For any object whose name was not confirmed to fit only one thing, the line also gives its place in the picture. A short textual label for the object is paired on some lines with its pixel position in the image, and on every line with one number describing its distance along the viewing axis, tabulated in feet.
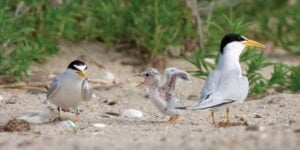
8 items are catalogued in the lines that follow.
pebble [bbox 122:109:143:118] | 50.07
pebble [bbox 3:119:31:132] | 43.65
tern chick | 47.14
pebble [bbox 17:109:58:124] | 46.55
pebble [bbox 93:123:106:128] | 45.67
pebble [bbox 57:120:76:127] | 46.03
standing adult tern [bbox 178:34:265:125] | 43.93
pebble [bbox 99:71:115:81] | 60.29
